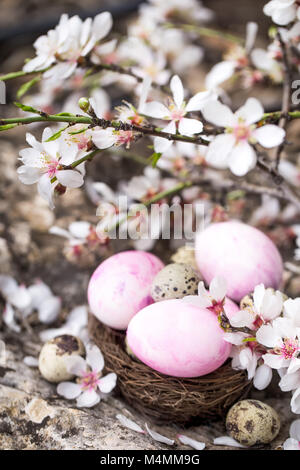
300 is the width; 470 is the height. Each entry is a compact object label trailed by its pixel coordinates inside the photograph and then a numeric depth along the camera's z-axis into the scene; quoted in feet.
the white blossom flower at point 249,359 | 2.07
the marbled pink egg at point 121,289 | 2.19
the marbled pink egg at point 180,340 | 2.08
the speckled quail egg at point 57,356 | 2.20
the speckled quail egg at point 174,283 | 2.15
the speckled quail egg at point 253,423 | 2.09
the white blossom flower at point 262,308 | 2.05
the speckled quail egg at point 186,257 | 2.31
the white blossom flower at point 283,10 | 2.11
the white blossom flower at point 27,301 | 2.39
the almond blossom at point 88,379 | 2.19
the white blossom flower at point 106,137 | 2.03
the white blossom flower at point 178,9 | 2.66
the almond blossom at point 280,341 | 2.03
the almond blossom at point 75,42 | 2.21
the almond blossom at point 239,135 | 2.04
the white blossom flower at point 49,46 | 2.20
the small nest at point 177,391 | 2.13
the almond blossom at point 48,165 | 2.02
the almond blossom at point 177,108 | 2.06
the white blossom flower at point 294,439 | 2.07
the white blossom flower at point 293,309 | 2.04
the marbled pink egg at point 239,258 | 2.20
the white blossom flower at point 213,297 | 2.05
